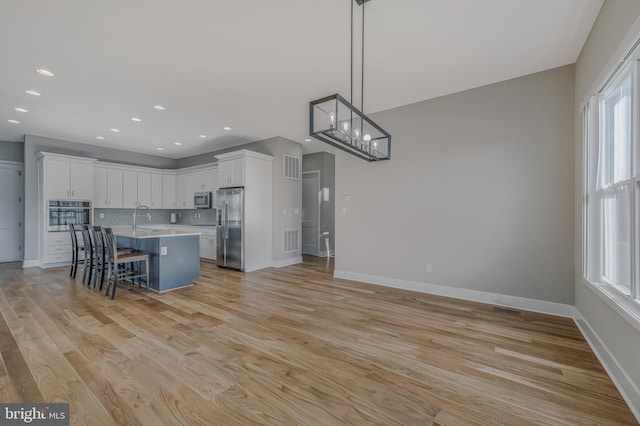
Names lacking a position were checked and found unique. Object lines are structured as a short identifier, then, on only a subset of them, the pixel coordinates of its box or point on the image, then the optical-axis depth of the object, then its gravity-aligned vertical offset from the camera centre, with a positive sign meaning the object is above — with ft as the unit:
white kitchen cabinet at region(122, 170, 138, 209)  23.58 +2.13
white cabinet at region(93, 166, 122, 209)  22.08 +2.13
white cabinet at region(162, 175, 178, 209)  26.00 +2.08
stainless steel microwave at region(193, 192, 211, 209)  23.41 +1.15
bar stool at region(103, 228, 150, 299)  12.79 -2.31
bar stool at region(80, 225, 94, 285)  15.37 -2.25
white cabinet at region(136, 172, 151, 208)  24.50 +2.20
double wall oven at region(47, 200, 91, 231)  19.52 -0.07
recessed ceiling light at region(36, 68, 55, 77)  10.78 +5.73
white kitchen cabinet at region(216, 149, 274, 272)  18.54 +1.26
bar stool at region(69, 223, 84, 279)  16.87 -2.37
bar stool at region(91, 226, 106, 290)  13.96 -2.02
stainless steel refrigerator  18.45 -1.06
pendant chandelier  8.32 +3.44
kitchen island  13.71 -2.26
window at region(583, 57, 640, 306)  6.09 +0.77
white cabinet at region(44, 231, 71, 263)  19.20 -2.48
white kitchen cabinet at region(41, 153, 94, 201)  19.19 +2.65
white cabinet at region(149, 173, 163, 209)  25.25 +2.09
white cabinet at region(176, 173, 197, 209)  25.21 +2.23
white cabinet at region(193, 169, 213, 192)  23.61 +2.91
